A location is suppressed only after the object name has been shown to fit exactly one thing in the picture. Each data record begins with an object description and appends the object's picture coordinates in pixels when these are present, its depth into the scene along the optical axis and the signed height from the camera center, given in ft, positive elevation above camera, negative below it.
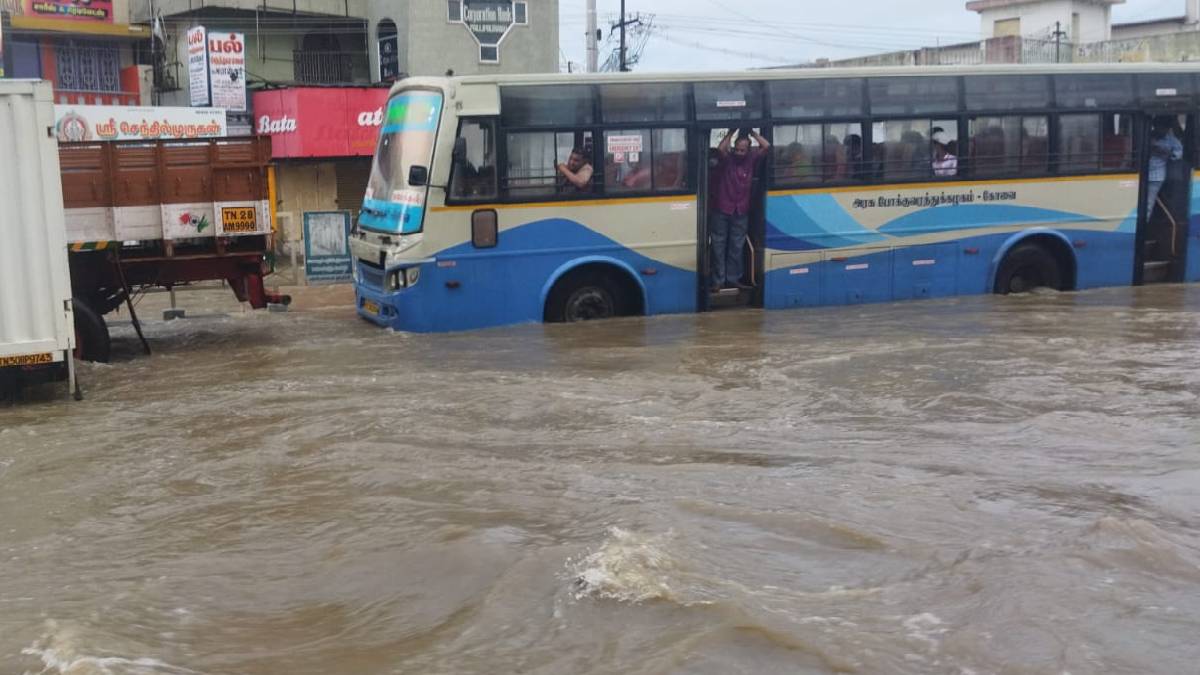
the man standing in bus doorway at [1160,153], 47.42 +1.33
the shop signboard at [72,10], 84.23 +14.74
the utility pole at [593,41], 85.71 +11.42
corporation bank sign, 93.20 +14.38
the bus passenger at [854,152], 43.21 +1.59
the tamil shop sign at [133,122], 76.69 +6.23
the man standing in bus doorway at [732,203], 41.68 -0.05
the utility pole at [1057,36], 125.80 +16.79
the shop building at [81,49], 84.17 +12.24
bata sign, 84.28 +6.54
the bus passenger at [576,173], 39.78 +1.09
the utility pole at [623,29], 130.70 +19.13
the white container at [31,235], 28.17 -0.24
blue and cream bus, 38.60 +0.31
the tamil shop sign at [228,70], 80.43 +9.78
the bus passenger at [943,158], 44.47 +1.33
